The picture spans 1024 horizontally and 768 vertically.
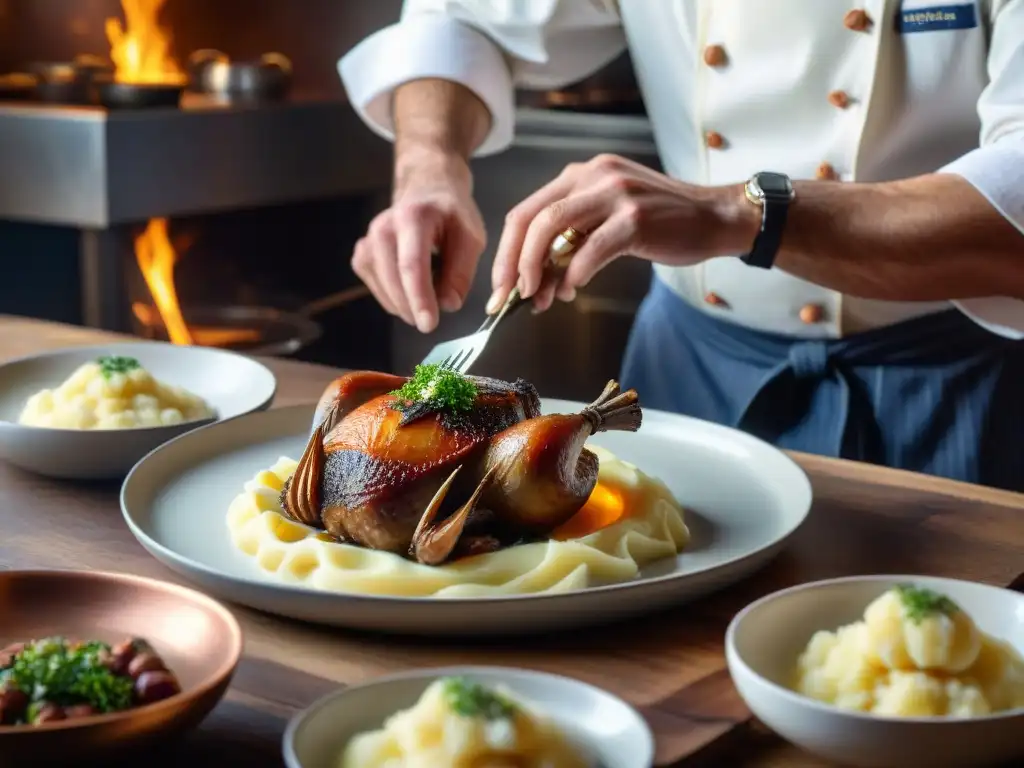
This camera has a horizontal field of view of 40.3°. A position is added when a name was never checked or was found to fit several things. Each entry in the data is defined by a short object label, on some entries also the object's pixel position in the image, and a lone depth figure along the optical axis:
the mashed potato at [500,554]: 1.24
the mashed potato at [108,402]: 1.65
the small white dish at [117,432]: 1.56
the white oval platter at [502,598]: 1.16
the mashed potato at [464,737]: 0.86
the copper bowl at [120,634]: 0.90
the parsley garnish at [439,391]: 1.39
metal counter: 3.68
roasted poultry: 1.31
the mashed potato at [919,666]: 0.97
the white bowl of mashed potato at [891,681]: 0.92
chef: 1.85
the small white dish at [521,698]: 0.90
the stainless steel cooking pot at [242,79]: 4.26
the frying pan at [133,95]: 3.86
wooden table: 1.04
